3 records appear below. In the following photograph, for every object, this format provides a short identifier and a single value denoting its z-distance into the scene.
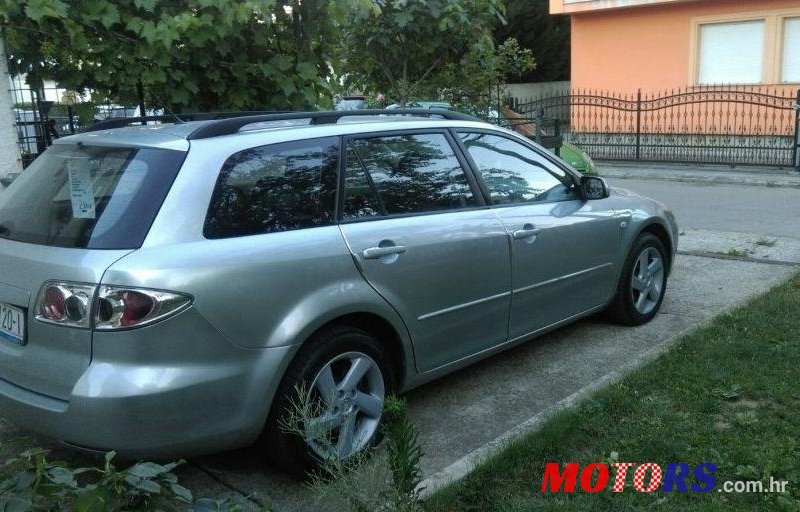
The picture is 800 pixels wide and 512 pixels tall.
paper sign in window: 3.28
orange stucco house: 17.58
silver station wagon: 2.98
